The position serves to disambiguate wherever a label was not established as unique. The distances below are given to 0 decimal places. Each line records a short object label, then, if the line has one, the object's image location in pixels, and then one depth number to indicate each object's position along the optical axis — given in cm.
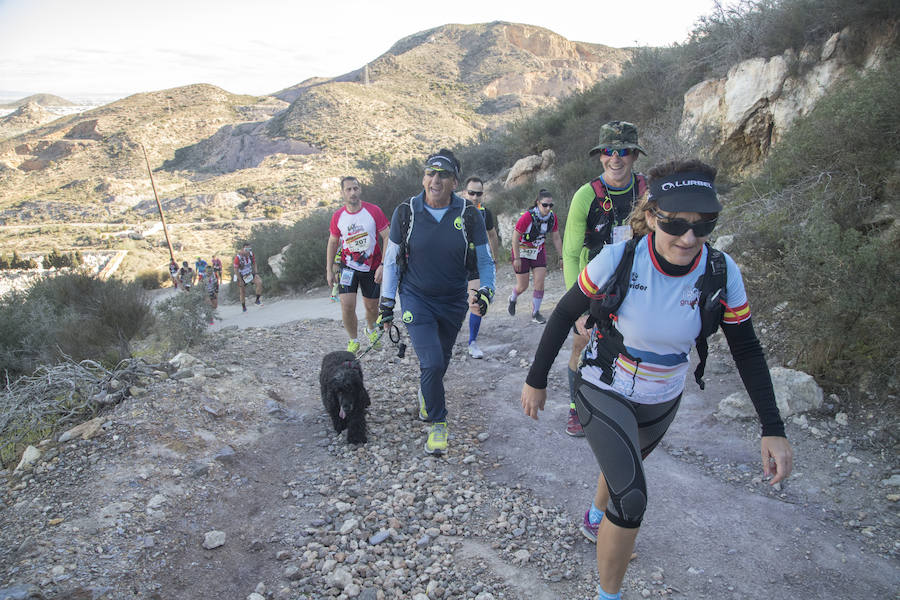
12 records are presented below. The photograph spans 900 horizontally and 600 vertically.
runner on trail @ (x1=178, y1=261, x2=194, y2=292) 1764
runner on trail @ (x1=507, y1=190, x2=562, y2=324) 678
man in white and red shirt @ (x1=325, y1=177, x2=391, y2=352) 572
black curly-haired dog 405
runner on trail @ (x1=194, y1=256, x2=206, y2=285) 1669
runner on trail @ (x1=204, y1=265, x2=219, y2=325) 1374
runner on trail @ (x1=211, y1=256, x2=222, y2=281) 1660
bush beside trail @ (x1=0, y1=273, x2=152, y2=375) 732
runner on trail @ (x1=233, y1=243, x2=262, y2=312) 1342
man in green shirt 352
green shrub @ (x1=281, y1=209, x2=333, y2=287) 1588
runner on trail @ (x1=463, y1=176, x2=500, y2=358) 612
